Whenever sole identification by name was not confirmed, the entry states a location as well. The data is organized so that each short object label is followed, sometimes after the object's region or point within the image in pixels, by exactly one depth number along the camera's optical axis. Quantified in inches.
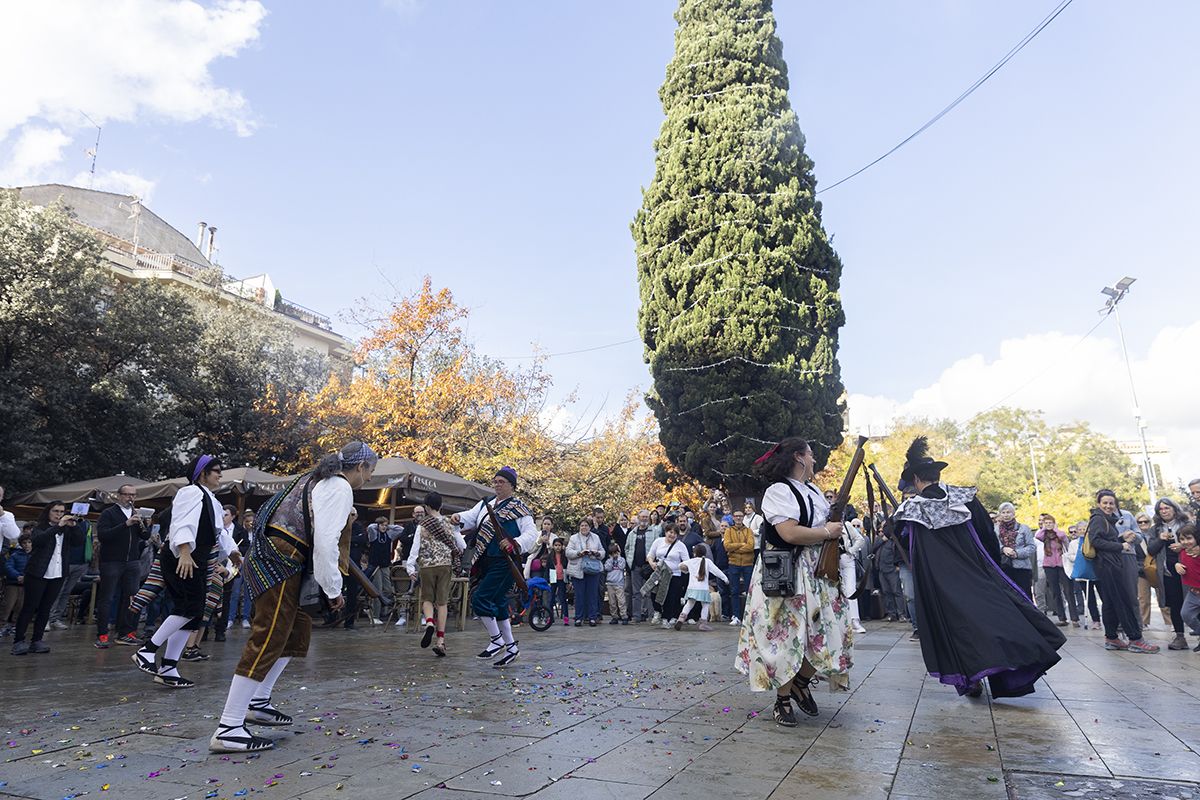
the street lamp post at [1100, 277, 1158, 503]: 1243.8
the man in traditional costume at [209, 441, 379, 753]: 162.2
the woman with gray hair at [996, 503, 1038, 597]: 442.9
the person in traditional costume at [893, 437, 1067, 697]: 203.8
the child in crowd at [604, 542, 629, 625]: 564.4
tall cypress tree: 815.7
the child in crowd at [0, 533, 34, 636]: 427.5
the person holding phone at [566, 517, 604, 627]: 536.4
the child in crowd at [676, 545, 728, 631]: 497.0
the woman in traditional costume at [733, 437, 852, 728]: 185.6
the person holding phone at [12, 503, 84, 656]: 342.6
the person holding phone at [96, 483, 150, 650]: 377.4
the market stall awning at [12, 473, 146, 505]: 558.3
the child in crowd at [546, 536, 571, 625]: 568.7
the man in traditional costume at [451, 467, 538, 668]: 304.8
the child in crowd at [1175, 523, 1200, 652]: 350.3
